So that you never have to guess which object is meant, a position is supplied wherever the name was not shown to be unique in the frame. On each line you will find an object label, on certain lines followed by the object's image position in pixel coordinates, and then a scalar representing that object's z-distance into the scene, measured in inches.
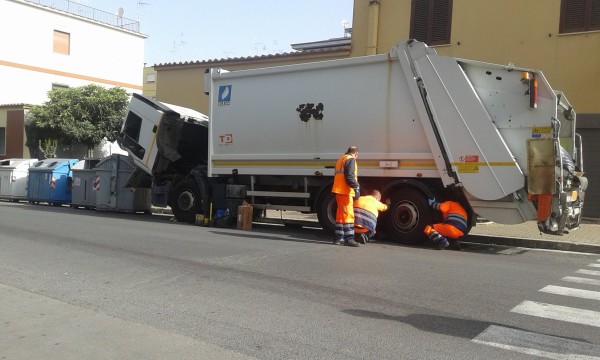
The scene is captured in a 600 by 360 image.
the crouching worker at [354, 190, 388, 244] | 356.8
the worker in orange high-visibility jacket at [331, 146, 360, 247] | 348.8
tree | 1003.9
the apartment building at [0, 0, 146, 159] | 1331.2
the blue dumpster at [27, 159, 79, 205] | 671.1
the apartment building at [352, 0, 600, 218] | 508.1
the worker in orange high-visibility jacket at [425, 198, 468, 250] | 343.6
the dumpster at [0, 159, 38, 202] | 727.1
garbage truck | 322.3
